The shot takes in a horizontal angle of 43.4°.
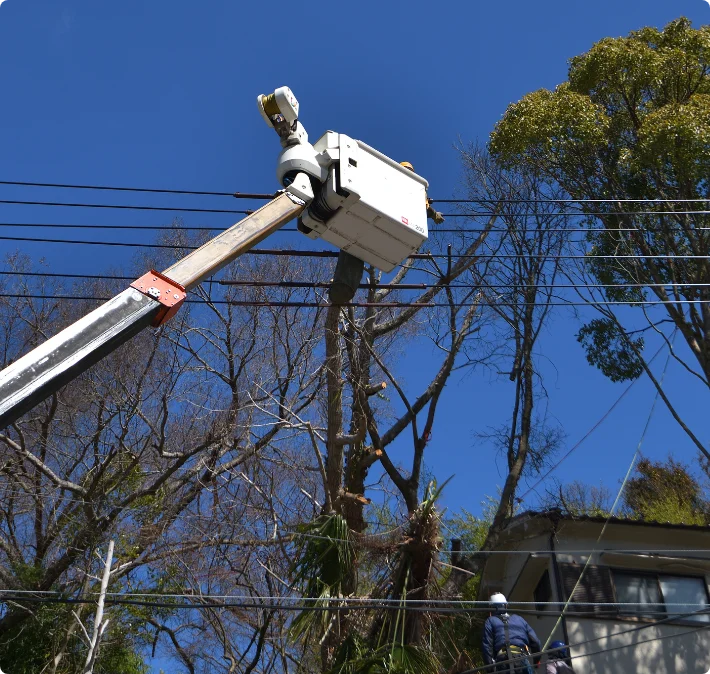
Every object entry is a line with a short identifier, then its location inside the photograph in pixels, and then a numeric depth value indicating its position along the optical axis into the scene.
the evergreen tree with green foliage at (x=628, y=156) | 16.64
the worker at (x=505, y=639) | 9.02
